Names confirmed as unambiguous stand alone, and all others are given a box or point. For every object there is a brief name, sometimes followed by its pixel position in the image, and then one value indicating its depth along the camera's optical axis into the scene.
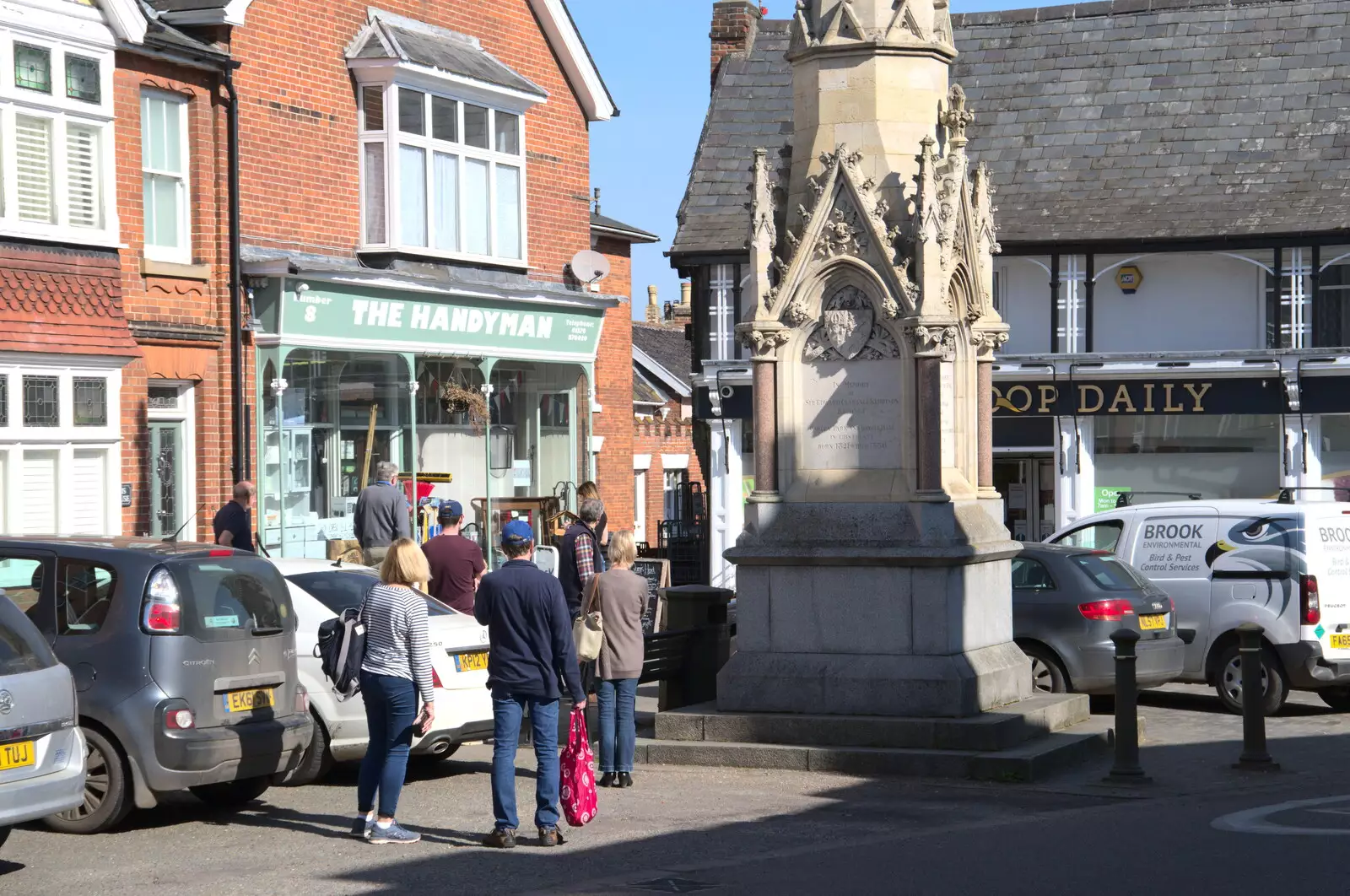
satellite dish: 25.70
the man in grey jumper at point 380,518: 17.05
